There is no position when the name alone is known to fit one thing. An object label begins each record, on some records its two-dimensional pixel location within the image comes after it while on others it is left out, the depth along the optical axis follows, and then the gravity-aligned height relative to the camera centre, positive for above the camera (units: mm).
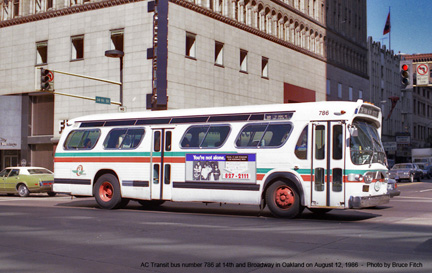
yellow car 26078 -1252
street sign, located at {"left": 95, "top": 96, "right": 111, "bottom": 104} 29162 +2814
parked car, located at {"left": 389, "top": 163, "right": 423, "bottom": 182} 46312 -1367
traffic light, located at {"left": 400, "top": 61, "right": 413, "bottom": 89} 24484 +3446
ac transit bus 13648 -67
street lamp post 30822 +5582
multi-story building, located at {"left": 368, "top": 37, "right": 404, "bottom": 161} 83438 +10602
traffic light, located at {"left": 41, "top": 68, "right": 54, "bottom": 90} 25703 +3445
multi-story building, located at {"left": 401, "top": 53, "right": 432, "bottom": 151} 103938 +7530
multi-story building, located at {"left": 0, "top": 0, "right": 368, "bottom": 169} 37844 +7324
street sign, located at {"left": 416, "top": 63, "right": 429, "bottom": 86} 25438 +3810
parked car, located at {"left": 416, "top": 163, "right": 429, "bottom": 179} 55591 -1354
